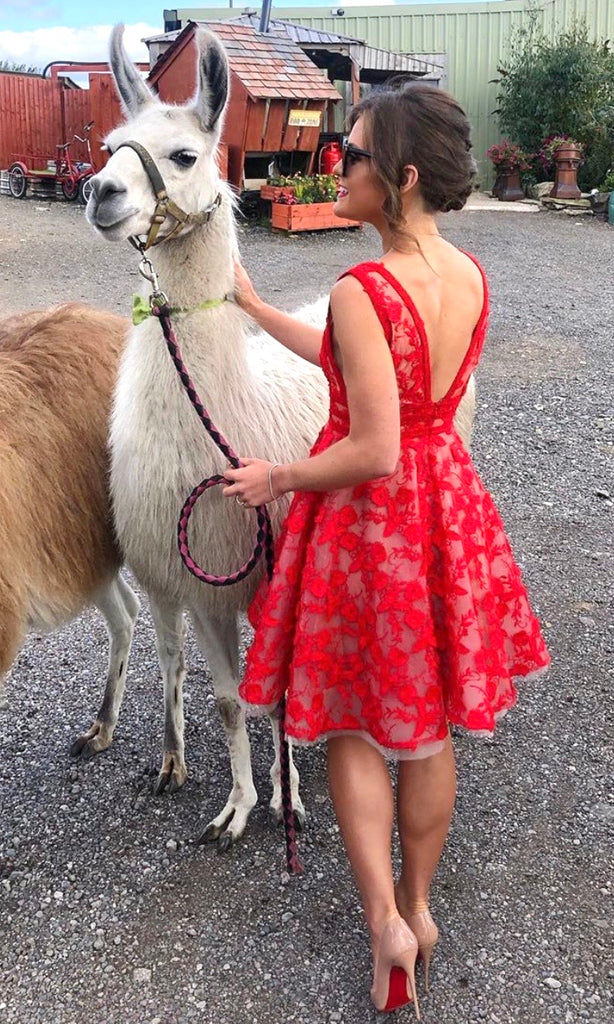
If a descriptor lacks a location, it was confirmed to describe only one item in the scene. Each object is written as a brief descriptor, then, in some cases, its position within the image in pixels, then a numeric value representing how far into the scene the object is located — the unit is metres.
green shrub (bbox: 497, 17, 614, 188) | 14.87
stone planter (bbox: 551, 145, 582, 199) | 14.02
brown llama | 2.22
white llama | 2.00
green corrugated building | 17.00
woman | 1.62
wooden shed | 11.30
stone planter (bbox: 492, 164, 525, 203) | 15.09
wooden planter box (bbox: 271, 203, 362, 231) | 10.92
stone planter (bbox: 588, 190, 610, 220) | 13.52
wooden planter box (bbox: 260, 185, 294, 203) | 11.24
